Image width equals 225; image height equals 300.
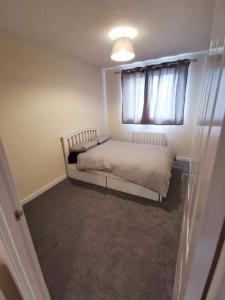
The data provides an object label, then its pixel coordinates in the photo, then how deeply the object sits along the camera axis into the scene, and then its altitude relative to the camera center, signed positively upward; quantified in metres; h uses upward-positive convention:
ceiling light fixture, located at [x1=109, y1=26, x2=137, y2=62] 1.91 +0.73
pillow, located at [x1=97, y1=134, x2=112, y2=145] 3.40 -0.80
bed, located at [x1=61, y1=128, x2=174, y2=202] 2.17 -0.98
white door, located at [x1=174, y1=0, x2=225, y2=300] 0.30 -0.24
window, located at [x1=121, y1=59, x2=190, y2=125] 3.21 +0.16
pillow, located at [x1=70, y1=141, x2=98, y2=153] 2.91 -0.82
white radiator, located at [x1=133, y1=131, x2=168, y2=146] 3.67 -0.90
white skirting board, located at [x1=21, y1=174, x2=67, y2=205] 2.41 -1.41
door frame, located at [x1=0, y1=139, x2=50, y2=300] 0.71 -0.66
